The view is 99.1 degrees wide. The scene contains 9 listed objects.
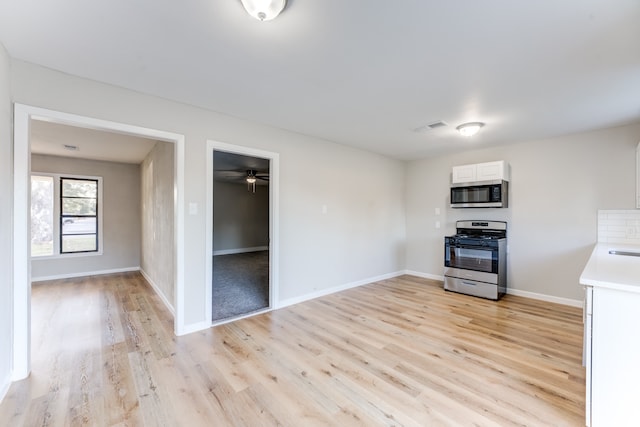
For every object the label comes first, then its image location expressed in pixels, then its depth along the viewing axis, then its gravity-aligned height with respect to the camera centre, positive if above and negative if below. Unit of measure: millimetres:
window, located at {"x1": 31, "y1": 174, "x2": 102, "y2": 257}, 5238 -79
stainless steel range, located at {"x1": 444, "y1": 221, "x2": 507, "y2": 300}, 4051 -720
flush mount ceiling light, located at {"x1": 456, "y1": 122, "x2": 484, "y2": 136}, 3410 +1095
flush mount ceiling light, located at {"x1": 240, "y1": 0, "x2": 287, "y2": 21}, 1452 +1115
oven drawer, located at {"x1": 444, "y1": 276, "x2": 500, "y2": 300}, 4020 -1133
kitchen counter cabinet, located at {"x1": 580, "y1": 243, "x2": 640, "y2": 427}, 1446 -738
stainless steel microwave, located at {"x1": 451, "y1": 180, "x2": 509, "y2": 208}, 4191 +321
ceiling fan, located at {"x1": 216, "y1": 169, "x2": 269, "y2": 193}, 6869 +1018
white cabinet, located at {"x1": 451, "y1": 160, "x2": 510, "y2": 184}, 4207 +683
